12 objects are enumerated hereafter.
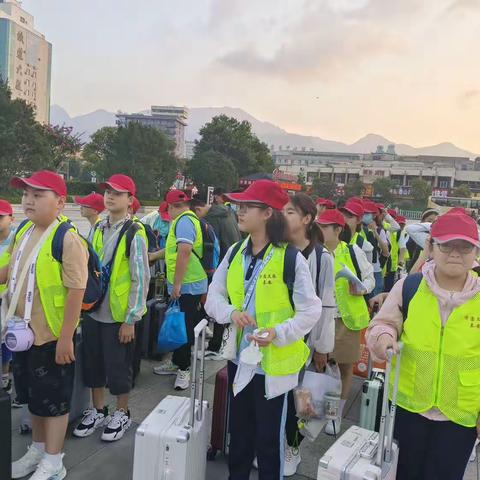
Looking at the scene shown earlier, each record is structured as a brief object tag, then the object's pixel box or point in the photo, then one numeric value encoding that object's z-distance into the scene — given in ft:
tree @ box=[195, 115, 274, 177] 156.04
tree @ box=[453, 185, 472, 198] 268.41
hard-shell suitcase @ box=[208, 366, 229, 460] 10.55
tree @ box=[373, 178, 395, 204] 229.04
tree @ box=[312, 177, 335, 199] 224.94
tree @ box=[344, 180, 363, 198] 218.79
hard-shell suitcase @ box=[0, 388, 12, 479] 8.13
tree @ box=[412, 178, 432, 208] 235.61
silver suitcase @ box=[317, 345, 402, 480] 6.51
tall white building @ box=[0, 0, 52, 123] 328.37
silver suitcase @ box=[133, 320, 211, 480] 7.43
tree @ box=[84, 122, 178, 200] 105.29
